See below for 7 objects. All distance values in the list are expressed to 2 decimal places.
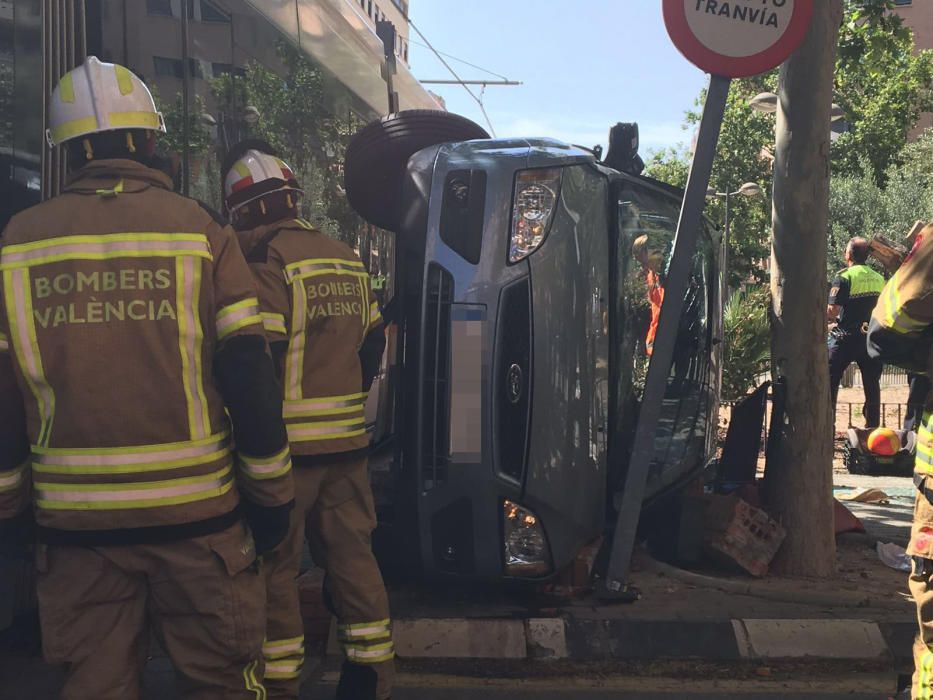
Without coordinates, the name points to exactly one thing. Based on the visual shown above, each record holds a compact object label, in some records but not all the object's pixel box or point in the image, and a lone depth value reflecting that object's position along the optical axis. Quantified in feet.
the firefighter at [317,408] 11.66
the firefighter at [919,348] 10.01
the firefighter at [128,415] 8.31
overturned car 14.43
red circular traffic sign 15.20
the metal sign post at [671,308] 15.49
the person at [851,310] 30.40
